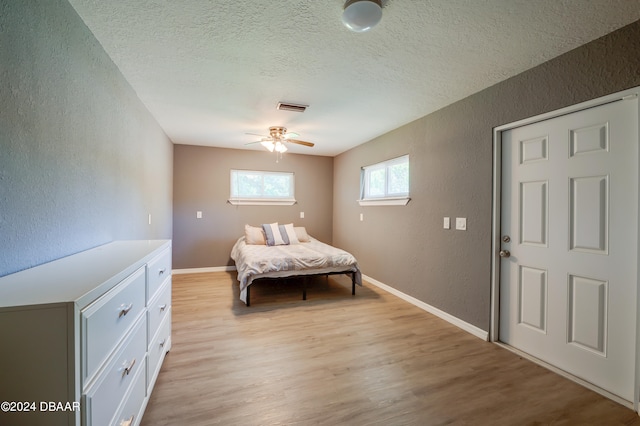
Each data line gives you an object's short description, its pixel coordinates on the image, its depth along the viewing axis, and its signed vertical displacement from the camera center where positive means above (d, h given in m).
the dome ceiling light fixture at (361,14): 1.37 +1.09
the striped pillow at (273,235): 4.42 -0.43
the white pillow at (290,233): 4.59 -0.41
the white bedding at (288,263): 3.17 -0.68
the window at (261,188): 5.00 +0.45
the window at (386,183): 3.61 +0.45
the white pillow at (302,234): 4.84 -0.46
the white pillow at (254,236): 4.52 -0.46
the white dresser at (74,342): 0.72 -0.43
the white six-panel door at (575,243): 1.62 -0.21
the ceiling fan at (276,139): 3.54 +0.98
